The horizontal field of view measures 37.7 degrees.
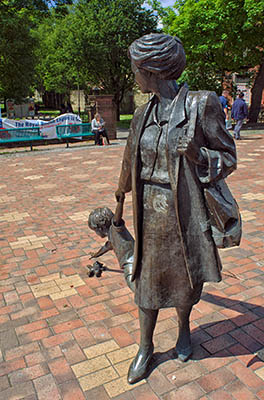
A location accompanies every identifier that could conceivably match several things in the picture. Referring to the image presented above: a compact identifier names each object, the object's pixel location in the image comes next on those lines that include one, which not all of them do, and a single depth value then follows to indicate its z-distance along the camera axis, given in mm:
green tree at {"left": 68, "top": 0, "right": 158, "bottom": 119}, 27234
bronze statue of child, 3012
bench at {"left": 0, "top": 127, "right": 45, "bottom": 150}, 15330
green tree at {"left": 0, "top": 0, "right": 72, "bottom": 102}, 20203
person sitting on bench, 15531
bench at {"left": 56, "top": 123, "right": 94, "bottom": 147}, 16259
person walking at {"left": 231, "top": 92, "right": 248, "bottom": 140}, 15438
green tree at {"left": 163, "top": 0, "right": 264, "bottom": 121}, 18891
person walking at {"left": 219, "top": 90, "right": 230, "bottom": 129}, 13768
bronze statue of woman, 2299
